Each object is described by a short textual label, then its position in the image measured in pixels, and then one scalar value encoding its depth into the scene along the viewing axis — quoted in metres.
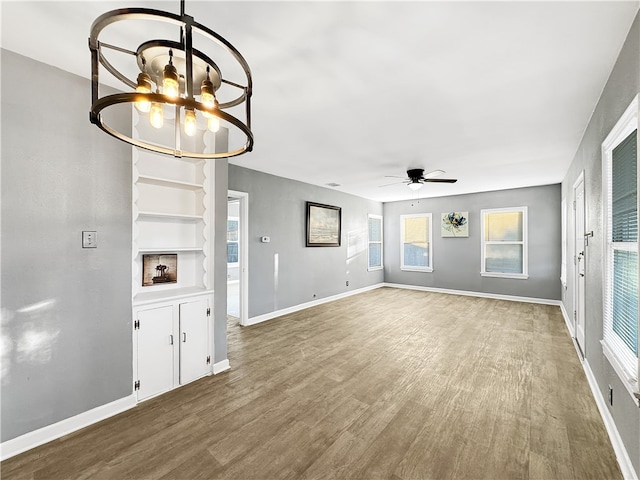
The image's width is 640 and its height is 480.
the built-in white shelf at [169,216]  2.55
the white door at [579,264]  3.31
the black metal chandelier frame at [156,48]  0.96
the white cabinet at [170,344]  2.51
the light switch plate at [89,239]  2.22
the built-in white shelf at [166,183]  2.59
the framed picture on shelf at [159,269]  2.81
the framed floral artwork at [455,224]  7.03
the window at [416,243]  7.68
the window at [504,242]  6.34
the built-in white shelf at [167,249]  2.55
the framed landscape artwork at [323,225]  5.95
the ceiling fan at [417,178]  4.55
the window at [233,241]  8.31
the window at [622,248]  1.71
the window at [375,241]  8.05
